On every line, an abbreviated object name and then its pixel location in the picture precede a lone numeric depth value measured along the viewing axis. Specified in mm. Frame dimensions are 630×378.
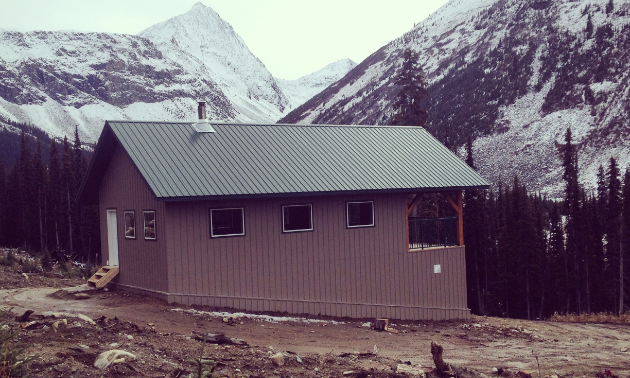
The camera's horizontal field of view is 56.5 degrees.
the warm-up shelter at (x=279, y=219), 15328
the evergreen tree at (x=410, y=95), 33125
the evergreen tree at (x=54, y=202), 68938
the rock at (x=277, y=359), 9341
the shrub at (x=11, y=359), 6603
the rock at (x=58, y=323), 10152
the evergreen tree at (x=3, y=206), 71250
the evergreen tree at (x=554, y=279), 46000
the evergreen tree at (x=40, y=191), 69688
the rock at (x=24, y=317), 11023
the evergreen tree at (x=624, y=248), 41312
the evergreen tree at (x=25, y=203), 69875
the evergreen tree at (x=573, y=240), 45781
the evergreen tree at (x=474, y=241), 45688
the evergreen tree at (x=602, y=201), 52872
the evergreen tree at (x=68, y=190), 67412
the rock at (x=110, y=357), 8062
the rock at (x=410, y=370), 9125
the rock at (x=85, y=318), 11293
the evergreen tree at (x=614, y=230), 44219
